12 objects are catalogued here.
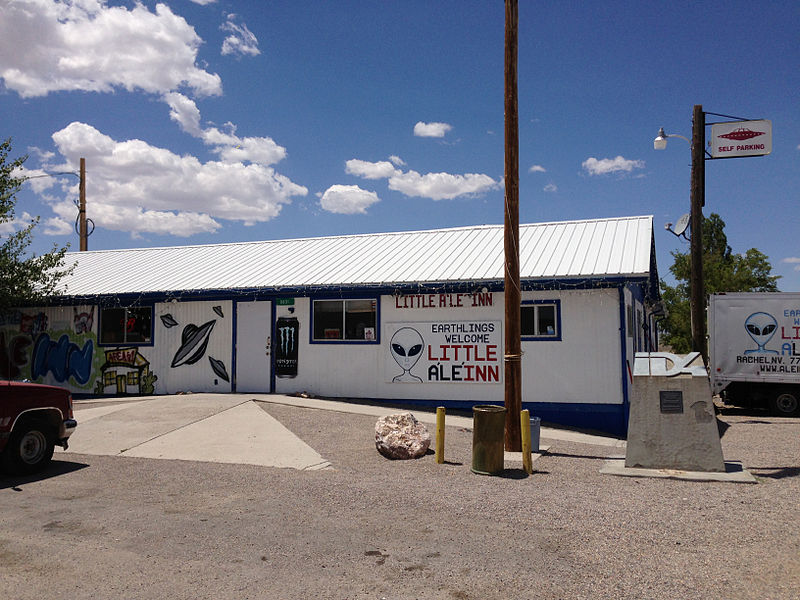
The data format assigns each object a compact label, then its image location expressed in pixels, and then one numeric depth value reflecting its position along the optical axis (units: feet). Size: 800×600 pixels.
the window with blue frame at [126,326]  62.18
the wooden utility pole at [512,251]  34.91
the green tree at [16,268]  61.62
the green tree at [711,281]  137.69
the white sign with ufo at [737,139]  69.00
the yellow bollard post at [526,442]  30.78
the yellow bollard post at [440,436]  33.04
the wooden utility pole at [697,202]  65.77
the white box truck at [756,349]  57.11
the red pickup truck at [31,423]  29.66
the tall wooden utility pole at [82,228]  106.42
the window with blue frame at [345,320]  54.80
